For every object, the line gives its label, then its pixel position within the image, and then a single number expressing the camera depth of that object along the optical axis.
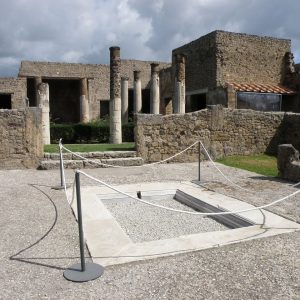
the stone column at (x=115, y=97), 15.41
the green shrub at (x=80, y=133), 18.48
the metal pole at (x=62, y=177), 7.49
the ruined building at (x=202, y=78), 18.92
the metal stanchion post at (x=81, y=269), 3.56
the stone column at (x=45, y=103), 15.12
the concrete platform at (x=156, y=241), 4.13
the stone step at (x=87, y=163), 10.26
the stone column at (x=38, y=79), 23.88
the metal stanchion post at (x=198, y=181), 8.39
